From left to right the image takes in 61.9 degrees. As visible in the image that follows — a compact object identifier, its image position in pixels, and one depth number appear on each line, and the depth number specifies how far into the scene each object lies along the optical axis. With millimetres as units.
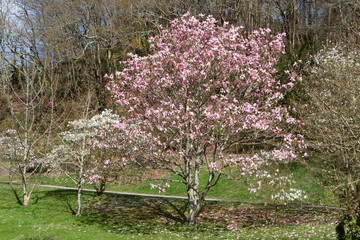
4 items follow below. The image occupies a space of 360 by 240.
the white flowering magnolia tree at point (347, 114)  8018
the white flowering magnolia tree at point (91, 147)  15261
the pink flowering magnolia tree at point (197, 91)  12195
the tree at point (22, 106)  18094
